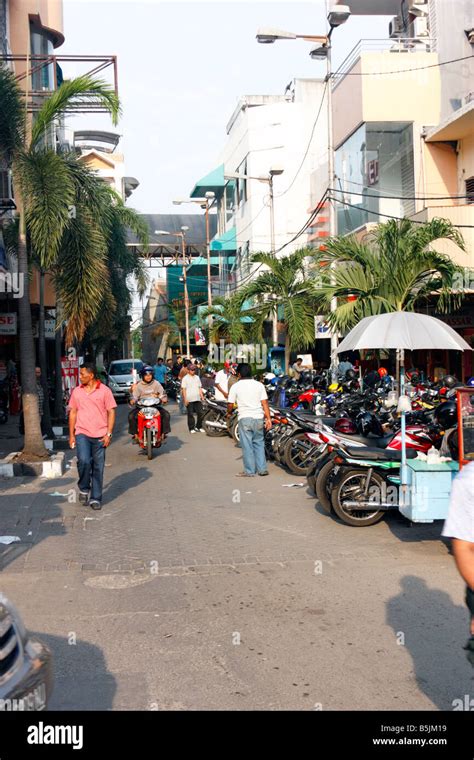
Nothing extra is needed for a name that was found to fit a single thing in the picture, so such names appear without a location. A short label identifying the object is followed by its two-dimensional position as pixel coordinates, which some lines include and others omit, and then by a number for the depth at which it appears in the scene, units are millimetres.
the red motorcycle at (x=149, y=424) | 15359
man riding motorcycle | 15500
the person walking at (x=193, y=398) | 20141
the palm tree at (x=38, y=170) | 13664
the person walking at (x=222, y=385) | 19562
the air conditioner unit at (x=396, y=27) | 28930
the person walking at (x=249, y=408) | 12445
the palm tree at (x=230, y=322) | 26180
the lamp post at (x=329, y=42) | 18359
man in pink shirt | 10477
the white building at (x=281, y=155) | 43844
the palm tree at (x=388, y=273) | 15055
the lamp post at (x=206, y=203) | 38812
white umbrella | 9695
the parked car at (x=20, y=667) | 3418
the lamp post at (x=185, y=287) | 48309
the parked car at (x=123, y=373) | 35906
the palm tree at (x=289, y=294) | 23469
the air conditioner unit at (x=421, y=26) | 25930
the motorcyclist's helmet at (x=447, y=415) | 9109
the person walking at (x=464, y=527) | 3688
